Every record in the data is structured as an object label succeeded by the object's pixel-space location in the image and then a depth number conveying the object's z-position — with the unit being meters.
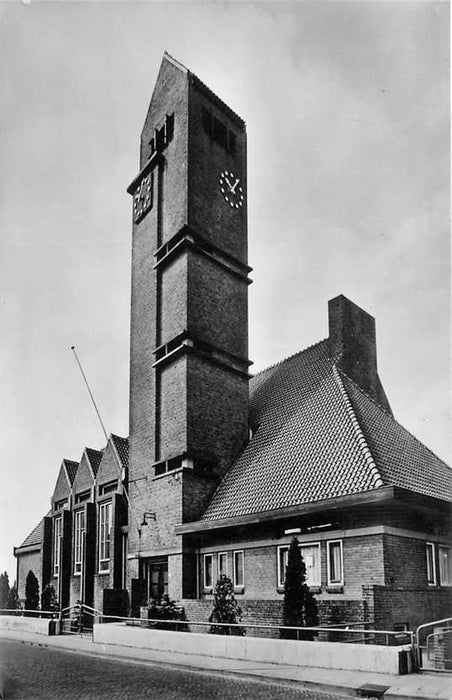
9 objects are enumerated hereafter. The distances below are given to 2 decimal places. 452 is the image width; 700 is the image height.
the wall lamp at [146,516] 23.41
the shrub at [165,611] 20.02
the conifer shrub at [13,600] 33.19
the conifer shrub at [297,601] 15.50
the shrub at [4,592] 31.97
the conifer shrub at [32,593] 31.37
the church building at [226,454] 17.11
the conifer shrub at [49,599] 30.72
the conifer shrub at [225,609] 17.75
